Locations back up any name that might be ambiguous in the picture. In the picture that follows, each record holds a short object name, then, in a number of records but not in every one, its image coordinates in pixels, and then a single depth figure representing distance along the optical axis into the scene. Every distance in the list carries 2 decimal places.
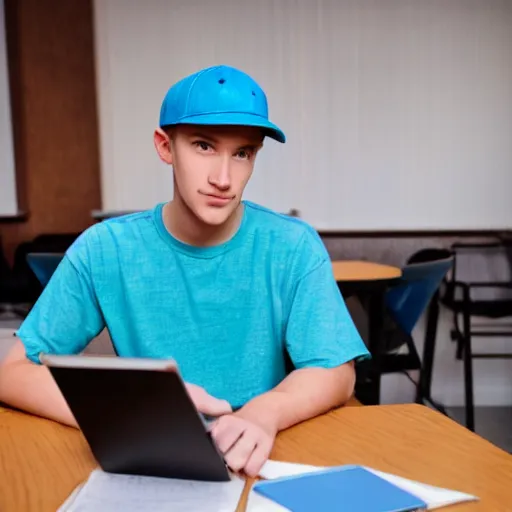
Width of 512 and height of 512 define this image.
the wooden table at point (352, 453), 0.71
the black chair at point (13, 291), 3.69
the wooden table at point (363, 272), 2.49
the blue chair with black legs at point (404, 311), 2.52
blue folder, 0.64
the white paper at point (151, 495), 0.66
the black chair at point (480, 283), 3.52
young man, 1.03
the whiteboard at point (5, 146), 4.05
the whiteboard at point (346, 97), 3.80
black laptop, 0.62
